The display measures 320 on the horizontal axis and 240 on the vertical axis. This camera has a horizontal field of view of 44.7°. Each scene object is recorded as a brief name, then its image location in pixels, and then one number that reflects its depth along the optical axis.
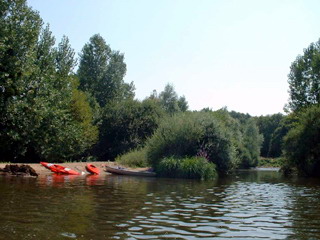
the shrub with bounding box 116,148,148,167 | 36.22
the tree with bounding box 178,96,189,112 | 73.25
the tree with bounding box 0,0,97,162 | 27.68
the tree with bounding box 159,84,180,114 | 68.94
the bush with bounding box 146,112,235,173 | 31.28
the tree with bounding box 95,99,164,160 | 49.34
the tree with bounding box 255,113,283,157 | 97.24
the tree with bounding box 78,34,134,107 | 60.22
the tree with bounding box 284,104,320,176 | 33.00
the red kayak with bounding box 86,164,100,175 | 30.28
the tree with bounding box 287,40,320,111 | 45.44
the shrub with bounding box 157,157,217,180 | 28.16
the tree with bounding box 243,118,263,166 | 64.56
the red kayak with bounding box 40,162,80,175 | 28.44
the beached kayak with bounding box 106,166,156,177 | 29.19
